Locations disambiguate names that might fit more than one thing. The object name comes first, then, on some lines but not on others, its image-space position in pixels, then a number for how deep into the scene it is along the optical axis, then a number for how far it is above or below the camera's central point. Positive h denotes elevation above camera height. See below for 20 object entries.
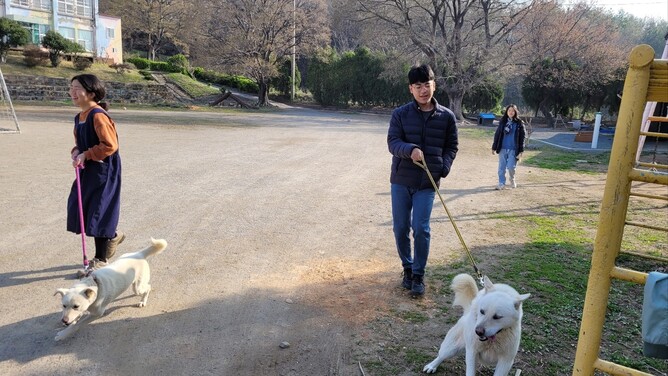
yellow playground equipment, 1.92 -0.29
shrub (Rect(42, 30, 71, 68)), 32.16 +2.38
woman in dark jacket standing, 9.96 -0.65
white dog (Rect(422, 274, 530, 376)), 2.80 -1.30
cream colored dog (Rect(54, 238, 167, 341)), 3.42 -1.57
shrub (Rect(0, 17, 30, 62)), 30.61 +2.68
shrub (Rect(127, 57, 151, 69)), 39.94 +1.89
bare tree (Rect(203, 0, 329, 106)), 32.84 +4.18
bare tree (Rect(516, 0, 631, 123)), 28.11 +4.07
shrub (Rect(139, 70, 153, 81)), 36.17 +0.87
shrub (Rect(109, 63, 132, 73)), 35.88 +1.29
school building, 35.12 +4.51
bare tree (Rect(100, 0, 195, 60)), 44.78 +6.73
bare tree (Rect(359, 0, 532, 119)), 28.77 +4.52
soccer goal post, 15.03 -1.60
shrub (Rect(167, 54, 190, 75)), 40.65 +2.09
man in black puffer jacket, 4.27 -0.51
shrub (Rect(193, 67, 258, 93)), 43.19 +1.04
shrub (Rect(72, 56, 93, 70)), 34.03 +1.29
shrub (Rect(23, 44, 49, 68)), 31.20 +1.47
